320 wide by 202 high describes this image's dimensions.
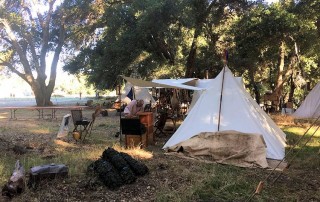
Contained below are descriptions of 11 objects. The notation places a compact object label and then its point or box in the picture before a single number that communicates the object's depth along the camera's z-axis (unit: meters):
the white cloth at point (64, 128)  8.91
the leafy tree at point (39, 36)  24.06
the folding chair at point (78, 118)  9.20
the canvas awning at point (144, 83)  8.38
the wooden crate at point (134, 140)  7.84
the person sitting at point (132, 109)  8.74
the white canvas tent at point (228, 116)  7.75
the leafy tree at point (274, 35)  14.19
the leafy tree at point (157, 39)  14.67
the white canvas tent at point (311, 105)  15.47
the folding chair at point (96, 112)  8.86
